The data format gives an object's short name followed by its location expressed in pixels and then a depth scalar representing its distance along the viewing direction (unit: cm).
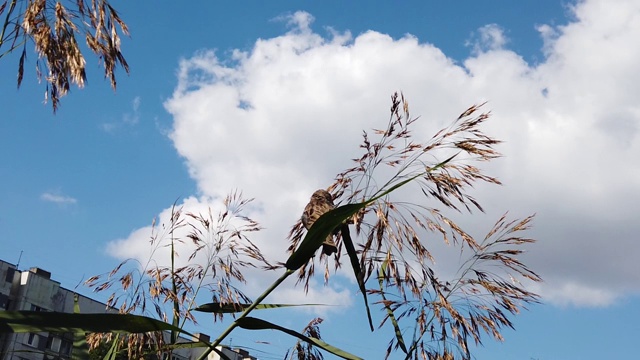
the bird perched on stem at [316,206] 154
